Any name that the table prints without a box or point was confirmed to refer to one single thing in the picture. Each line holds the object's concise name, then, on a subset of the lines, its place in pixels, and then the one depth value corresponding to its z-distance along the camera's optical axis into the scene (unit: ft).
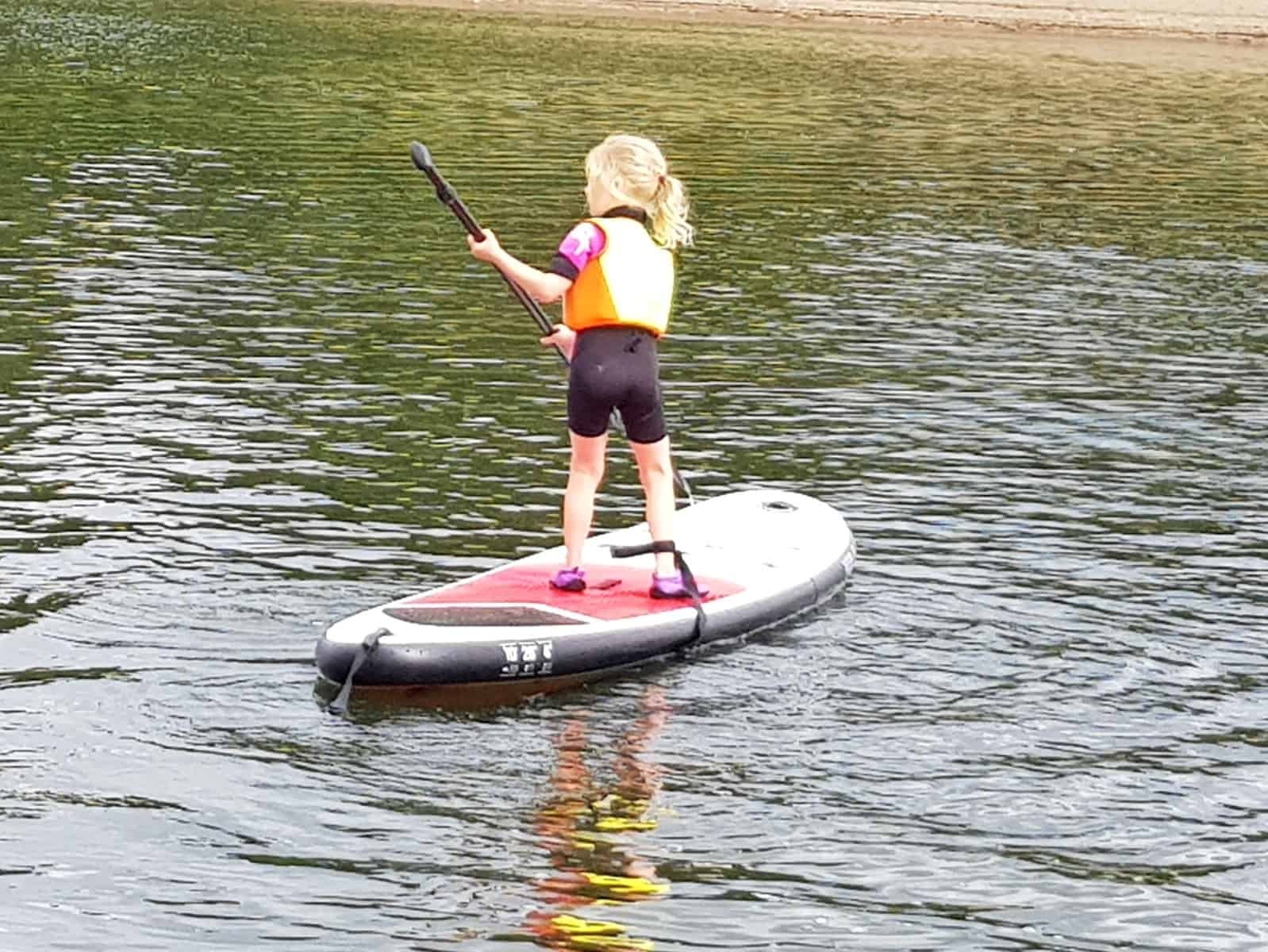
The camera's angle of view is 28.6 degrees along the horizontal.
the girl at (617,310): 37.01
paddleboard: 35.29
